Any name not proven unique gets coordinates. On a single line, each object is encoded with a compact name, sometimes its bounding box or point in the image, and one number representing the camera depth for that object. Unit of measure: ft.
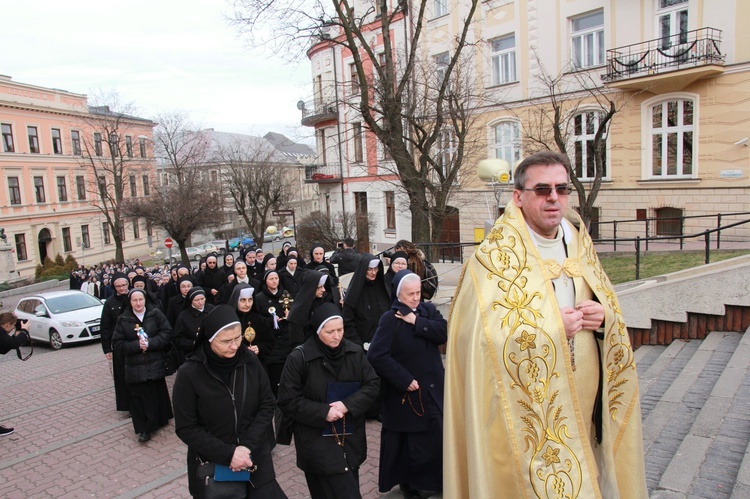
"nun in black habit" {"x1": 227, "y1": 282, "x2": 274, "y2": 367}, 22.76
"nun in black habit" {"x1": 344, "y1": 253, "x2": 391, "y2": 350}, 23.14
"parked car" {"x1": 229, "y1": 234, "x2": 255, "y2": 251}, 179.63
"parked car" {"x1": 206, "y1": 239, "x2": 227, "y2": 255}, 177.88
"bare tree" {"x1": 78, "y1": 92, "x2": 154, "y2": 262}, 141.69
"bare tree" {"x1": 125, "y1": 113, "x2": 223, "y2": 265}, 110.11
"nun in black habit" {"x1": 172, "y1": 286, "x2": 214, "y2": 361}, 25.25
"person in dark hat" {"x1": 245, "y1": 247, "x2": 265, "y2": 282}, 40.12
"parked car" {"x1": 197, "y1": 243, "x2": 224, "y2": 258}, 171.75
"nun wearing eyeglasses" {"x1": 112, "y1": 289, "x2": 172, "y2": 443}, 24.43
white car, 52.70
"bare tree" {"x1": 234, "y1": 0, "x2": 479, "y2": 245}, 51.96
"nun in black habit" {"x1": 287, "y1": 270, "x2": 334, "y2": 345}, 20.90
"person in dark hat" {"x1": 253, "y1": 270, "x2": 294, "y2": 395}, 24.90
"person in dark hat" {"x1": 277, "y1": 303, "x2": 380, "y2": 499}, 13.74
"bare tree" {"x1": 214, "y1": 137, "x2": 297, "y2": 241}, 141.49
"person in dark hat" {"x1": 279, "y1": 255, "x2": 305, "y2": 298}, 31.32
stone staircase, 14.05
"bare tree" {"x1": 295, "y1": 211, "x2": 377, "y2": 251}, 98.94
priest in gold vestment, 8.64
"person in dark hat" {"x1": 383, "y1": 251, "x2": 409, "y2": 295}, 23.32
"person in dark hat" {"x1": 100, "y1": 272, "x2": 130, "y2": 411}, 28.14
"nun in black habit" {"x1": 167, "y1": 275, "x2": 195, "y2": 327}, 31.35
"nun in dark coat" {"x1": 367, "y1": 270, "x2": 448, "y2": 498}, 15.39
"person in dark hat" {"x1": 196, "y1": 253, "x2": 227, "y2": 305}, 38.87
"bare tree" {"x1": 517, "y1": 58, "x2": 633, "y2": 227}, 67.82
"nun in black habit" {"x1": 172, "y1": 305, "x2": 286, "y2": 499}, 12.67
